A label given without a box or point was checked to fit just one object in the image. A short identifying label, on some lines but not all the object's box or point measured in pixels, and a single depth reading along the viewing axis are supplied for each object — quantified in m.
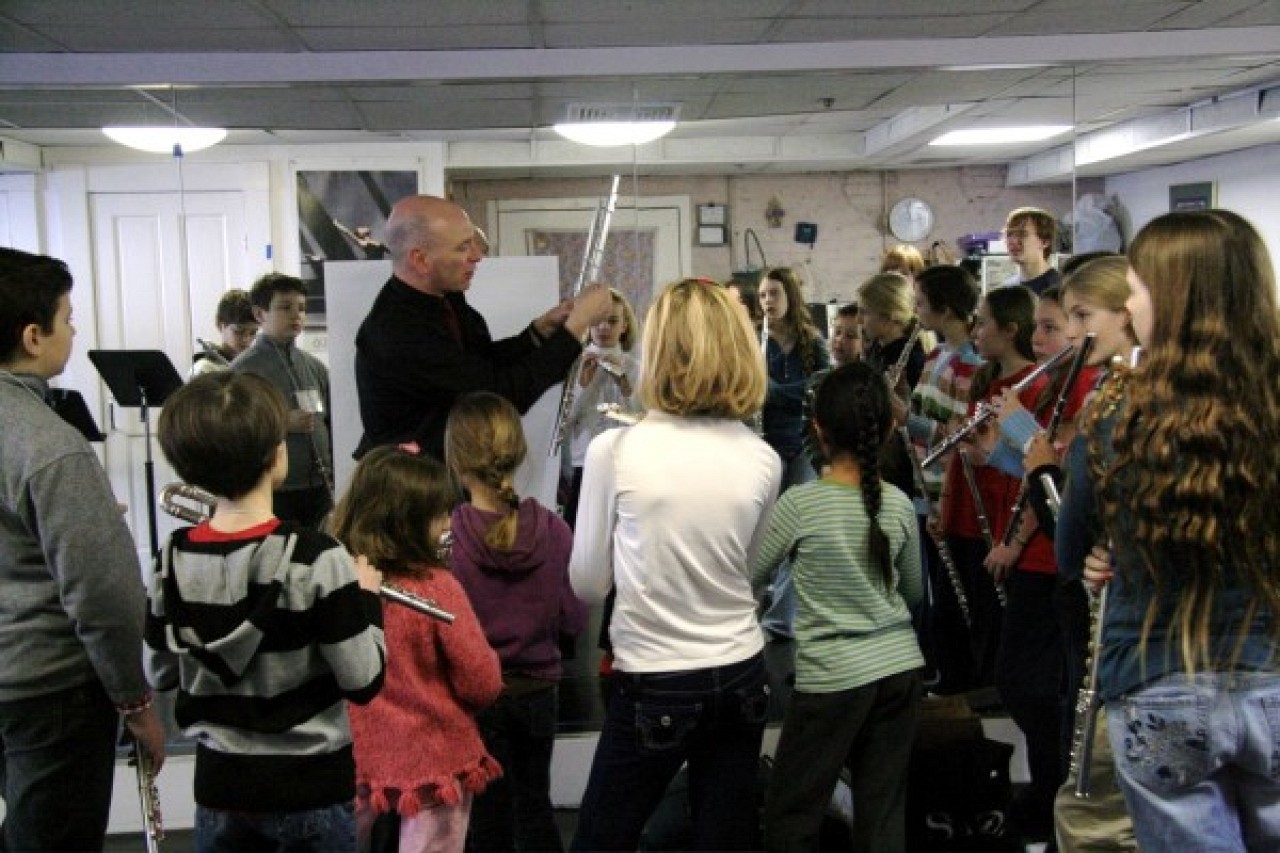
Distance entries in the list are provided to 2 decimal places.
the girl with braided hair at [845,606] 2.30
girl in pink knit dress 2.03
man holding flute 2.44
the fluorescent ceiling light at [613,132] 3.53
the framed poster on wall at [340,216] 3.34
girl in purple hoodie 2.33
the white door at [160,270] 3.43
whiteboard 3.25
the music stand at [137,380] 3.40
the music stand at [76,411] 3.28
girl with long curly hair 1.44
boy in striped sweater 1.61
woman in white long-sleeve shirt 1.92
